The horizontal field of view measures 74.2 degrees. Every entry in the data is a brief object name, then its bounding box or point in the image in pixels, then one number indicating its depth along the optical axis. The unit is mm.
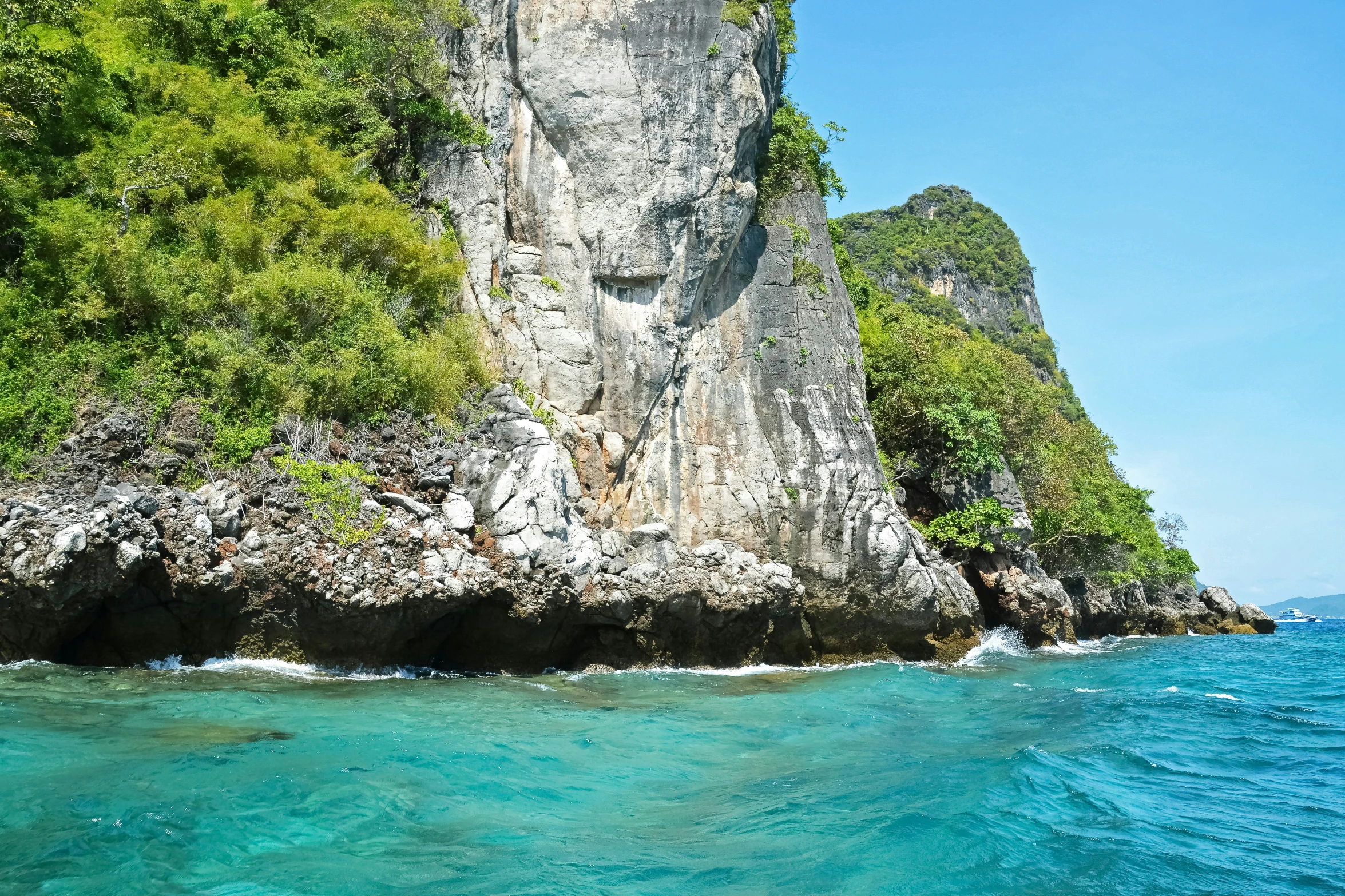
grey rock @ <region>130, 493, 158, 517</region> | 10727
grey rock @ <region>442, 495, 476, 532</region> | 12727
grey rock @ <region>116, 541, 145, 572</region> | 10266
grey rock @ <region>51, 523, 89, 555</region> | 9922
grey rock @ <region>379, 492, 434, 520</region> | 12586
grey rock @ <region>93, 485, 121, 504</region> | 10602
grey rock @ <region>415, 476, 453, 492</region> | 13094
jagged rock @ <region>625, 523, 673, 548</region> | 15156
